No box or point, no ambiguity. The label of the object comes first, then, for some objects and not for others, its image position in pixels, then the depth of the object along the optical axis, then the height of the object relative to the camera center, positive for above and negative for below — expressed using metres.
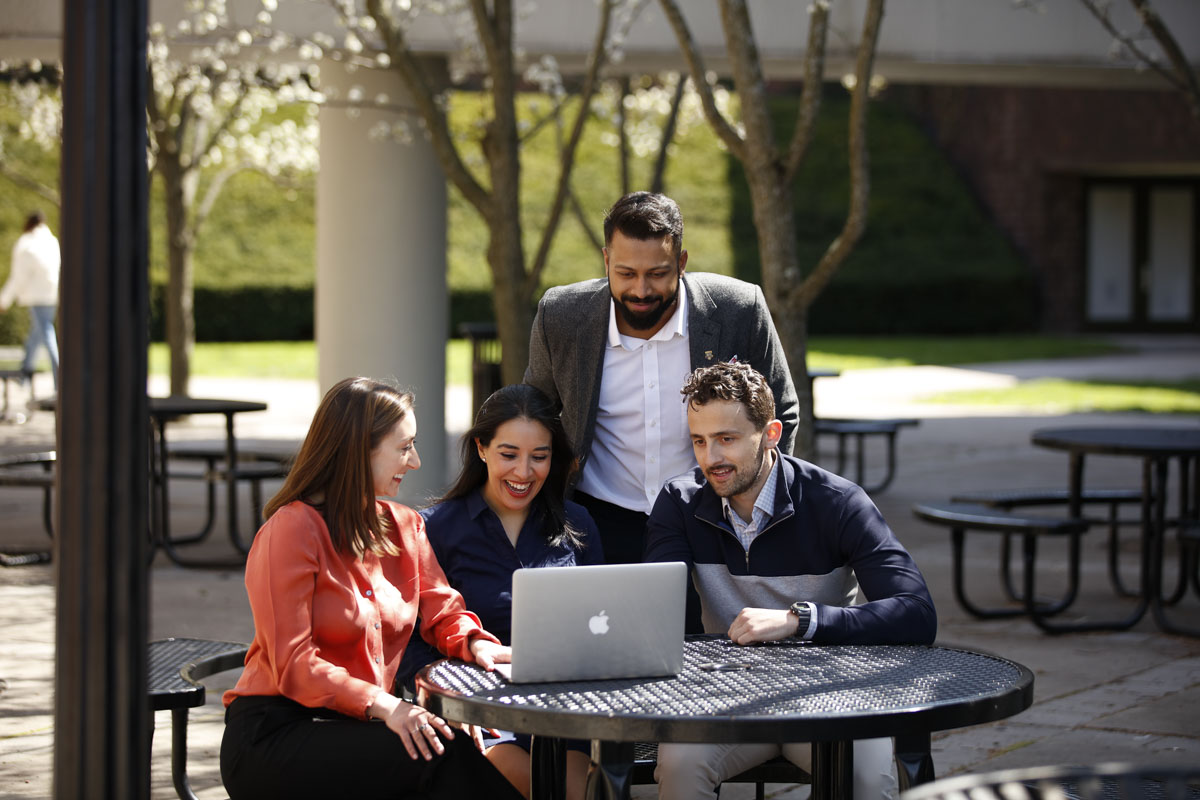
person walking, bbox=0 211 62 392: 15.55 +0.44
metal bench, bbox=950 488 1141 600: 7.62 -0.83
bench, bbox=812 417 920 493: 10.89 -0.68
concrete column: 10.70 +0.49
